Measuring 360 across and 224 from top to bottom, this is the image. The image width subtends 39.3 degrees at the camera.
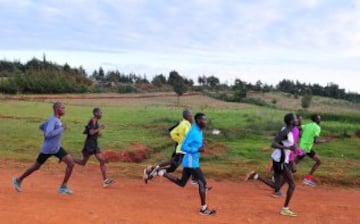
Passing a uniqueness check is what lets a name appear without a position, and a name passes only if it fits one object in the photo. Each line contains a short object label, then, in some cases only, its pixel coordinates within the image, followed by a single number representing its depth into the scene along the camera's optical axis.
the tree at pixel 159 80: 87.54
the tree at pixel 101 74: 100.28
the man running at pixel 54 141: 8.73
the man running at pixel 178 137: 10.20
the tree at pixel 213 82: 83.28
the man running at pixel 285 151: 8.51
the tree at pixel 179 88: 52.33
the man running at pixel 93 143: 9.96
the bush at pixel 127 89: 73.19
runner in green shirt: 11.16
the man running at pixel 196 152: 8.09
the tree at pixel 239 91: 57.62
